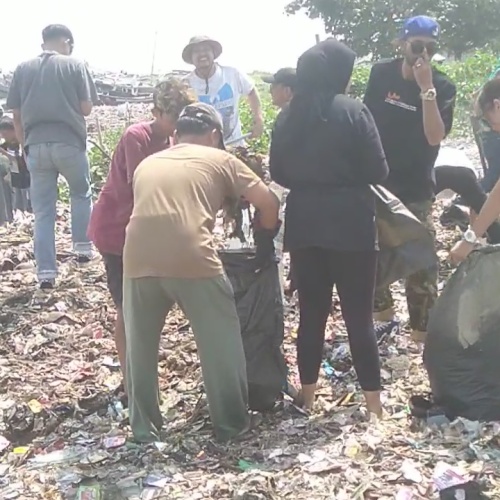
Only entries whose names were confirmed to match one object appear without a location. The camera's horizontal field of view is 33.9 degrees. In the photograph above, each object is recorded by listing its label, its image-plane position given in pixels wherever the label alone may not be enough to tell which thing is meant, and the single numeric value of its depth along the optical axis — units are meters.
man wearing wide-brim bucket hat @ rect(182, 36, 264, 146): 5.94
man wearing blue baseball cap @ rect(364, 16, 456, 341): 4.33
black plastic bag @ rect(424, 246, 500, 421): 3.72
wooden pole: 29.72
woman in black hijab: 3.69
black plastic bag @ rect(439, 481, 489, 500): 3.03
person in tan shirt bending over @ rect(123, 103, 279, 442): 3.59
